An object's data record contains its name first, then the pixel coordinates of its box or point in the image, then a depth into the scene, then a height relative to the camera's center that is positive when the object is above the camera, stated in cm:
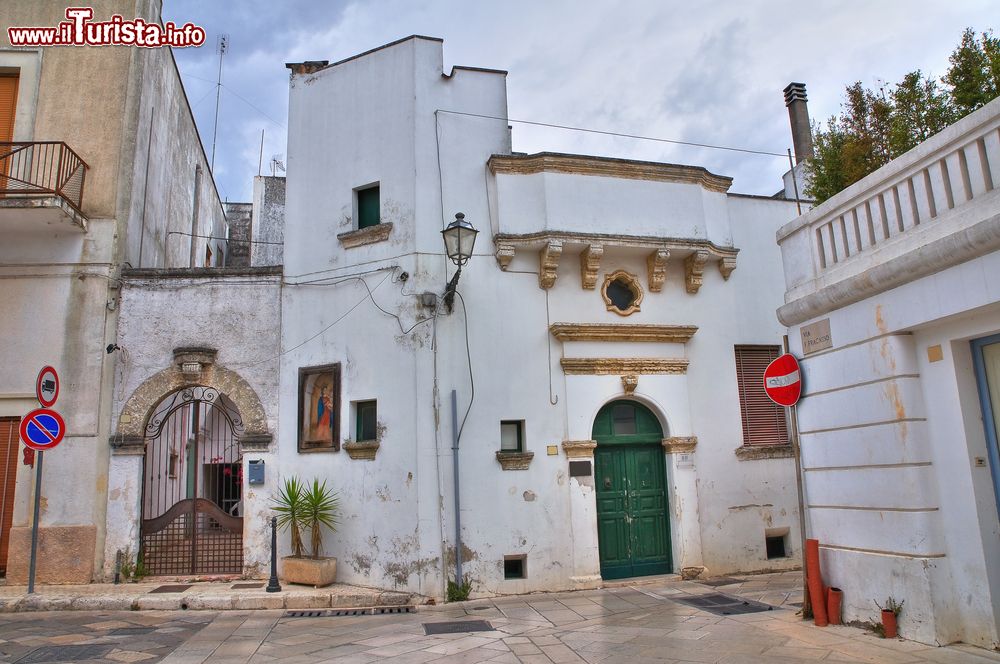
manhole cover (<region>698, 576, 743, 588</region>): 1031 -180
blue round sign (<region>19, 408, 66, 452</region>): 920 +77
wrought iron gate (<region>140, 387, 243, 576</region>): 1080 -87
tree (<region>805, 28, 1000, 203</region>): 843 +434
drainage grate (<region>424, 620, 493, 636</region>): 785 -177
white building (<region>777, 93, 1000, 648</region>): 582 +57
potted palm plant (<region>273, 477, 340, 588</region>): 987 -66
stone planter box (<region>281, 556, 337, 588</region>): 980 -132
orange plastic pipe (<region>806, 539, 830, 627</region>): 710 -131
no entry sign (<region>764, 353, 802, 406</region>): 764 +84
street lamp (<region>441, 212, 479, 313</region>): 933 +309
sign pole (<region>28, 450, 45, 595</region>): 945 -64
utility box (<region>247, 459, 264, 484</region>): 1085 +12
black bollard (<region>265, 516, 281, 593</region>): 958 -127
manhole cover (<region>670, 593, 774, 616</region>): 838 -179
